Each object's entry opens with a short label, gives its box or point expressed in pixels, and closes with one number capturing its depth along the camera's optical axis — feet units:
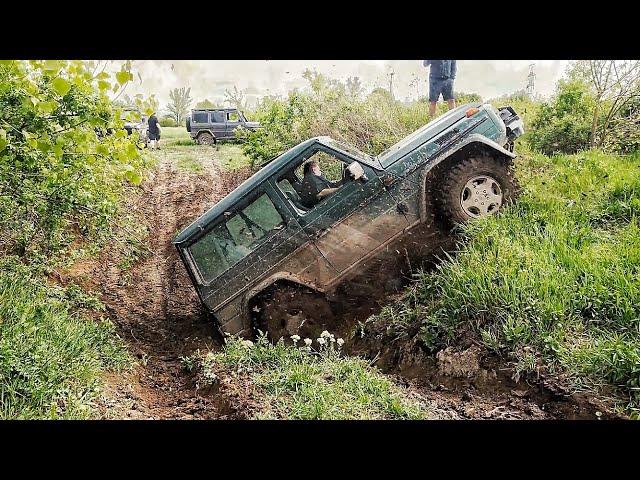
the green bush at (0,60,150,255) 11.81
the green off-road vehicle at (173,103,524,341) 17.16
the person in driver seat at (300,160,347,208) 17.72
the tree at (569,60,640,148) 21.99
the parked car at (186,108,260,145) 49.14
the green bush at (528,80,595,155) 24.09
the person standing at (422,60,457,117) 24.50
